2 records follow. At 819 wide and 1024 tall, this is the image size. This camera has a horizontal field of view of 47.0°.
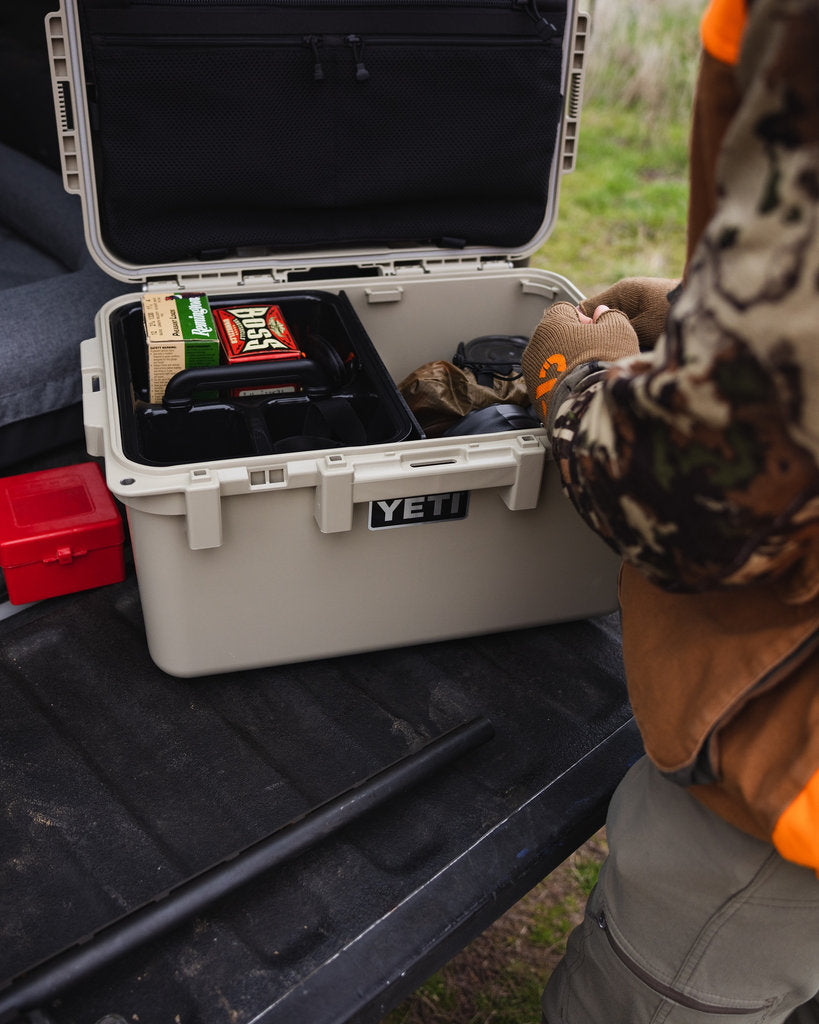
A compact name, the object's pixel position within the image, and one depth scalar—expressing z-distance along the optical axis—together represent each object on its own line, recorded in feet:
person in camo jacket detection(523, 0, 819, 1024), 1.75
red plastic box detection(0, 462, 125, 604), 4.41
